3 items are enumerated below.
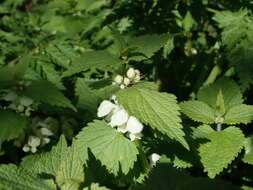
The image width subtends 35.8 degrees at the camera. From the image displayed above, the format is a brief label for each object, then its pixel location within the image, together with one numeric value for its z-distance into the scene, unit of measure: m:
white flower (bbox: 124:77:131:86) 0.30
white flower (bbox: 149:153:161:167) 0.37
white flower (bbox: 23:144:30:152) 0.40
